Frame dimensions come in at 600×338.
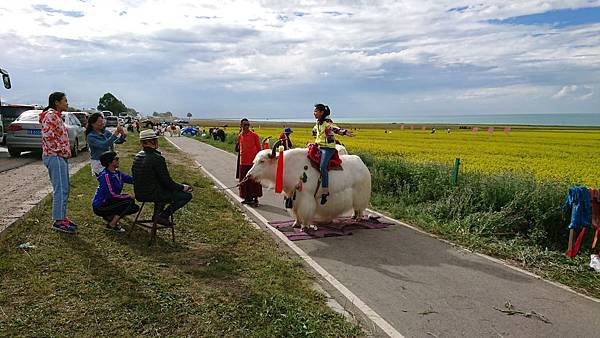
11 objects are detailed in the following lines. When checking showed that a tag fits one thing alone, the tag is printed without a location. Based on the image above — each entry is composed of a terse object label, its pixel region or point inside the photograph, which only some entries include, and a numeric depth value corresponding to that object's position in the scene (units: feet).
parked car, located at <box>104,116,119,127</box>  150.22
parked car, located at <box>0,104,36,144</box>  74.02
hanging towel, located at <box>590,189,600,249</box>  23.06
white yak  27.04
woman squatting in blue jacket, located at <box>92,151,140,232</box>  24.02
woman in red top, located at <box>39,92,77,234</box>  22.47
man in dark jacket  21.91
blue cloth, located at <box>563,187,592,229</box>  23.21
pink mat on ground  25.93
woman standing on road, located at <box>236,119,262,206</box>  34.60
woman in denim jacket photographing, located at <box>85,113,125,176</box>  25.88
